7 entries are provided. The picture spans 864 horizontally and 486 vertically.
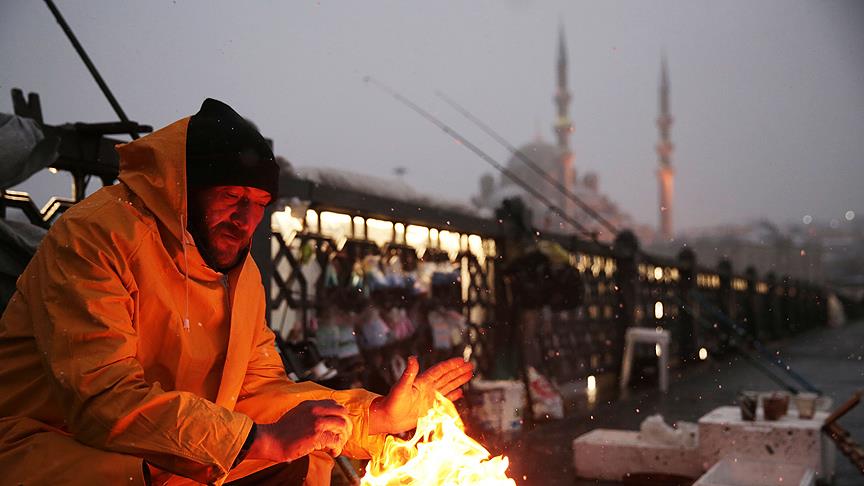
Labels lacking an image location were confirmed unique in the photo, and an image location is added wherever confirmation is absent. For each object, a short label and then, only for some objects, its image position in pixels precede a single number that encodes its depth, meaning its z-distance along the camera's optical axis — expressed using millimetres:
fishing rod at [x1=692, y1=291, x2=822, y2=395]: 8591
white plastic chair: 11500
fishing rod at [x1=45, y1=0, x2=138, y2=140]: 4117
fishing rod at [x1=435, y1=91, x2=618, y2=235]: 8005
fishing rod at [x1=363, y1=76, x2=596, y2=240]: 7338
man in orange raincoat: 2133
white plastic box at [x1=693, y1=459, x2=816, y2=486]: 4383
